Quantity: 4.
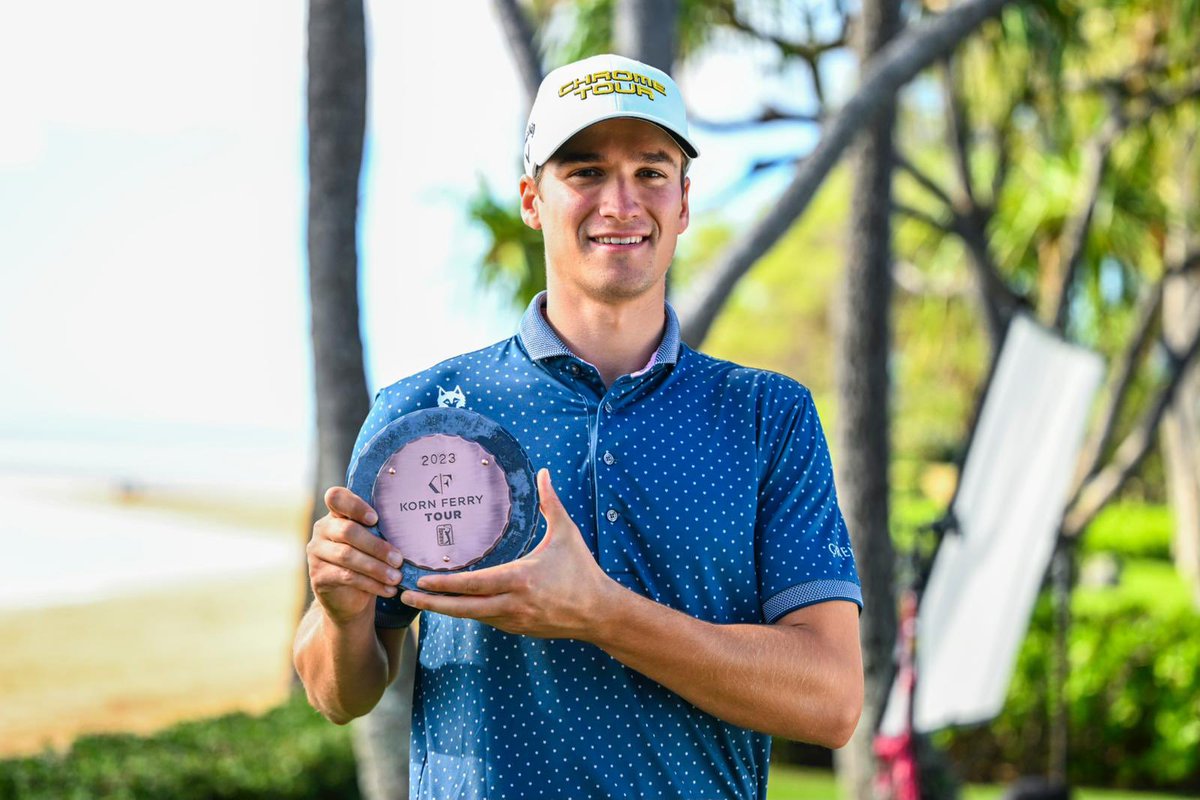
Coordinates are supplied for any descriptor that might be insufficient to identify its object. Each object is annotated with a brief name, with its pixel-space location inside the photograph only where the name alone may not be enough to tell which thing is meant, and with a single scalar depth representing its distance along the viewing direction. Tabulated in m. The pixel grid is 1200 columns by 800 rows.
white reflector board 4.78
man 1.68
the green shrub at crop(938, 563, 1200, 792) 9.05
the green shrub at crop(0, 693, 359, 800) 5.20
